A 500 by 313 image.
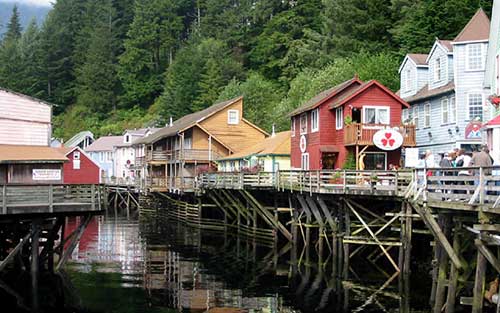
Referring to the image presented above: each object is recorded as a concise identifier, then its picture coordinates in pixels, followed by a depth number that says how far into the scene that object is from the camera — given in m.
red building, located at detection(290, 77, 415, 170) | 32.97
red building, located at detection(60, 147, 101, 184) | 64.01
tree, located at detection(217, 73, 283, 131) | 66.81
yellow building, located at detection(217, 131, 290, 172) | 44.50
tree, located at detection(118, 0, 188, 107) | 101.12
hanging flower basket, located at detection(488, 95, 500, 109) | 23.46
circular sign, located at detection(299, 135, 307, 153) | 38.26
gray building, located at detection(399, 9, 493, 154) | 33.62
